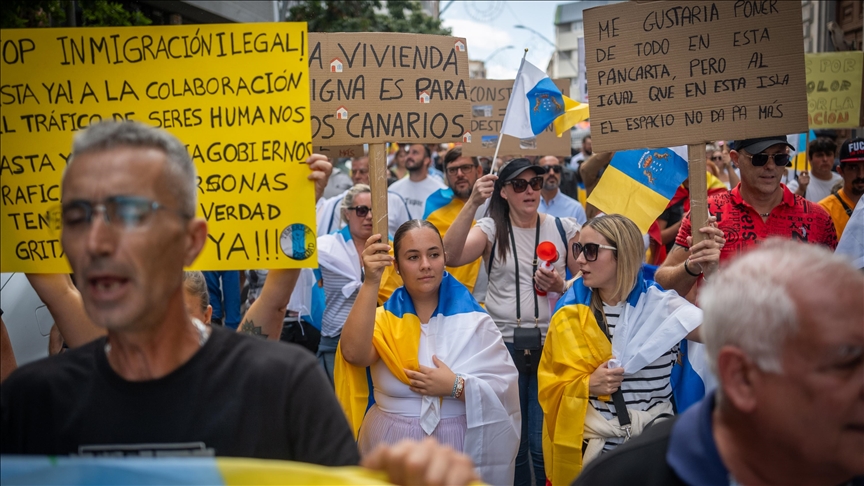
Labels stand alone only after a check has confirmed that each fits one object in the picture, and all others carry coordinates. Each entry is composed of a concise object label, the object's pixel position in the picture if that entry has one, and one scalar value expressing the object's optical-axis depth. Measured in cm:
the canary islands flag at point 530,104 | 559
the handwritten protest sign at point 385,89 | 428
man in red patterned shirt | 452
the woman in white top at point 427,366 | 393
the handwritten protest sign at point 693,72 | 423
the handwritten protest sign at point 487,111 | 735
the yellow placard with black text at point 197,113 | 334
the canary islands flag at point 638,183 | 489
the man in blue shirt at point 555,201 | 720
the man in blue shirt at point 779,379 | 164
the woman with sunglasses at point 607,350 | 378
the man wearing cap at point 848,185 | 595
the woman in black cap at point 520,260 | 491
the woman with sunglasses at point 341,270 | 569
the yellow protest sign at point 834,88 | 803
